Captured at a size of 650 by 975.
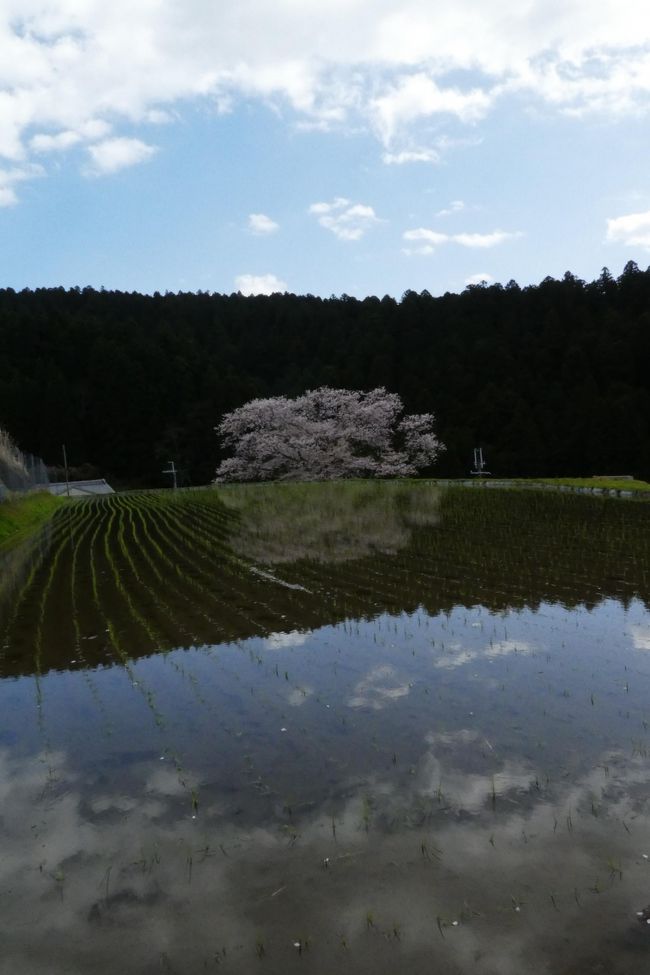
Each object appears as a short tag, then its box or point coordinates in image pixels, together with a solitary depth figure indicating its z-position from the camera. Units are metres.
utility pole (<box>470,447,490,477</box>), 49.84
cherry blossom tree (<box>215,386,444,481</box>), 45.72
